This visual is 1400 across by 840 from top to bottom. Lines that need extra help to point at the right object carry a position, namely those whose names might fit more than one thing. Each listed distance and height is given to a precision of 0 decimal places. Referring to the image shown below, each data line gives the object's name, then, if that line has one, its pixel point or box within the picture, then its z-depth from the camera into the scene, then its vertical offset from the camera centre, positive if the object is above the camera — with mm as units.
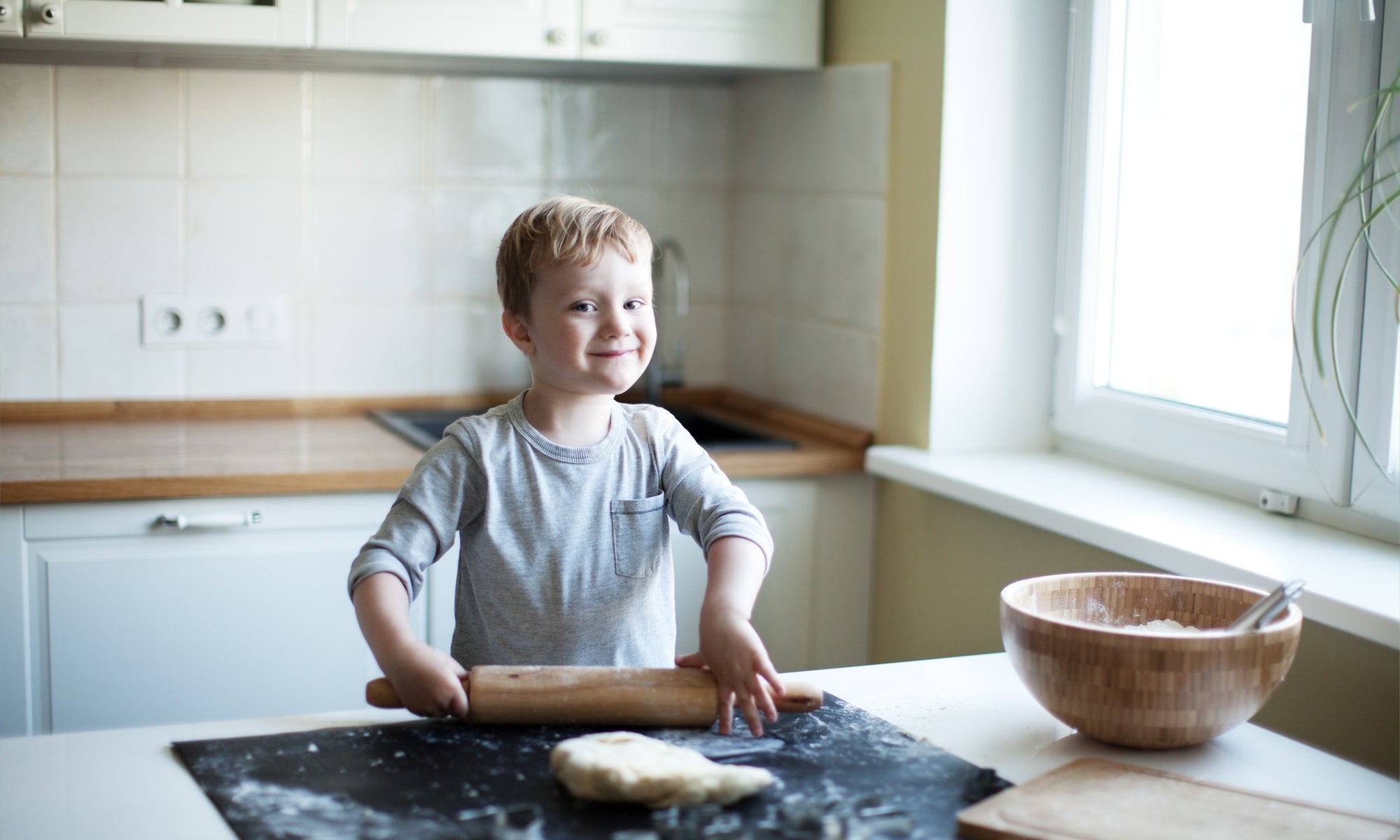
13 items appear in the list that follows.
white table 945 -372
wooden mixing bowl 1045 -299
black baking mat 912 -361
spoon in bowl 1086 -255
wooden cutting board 921 -362
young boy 1233 -212
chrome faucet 2604 -101
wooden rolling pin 1072 -332
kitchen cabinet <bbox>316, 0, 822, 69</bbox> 2100 +345
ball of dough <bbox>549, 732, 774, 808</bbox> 929 -339
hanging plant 1544 +55
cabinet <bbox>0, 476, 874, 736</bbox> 1890 -494
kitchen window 1605 +27
